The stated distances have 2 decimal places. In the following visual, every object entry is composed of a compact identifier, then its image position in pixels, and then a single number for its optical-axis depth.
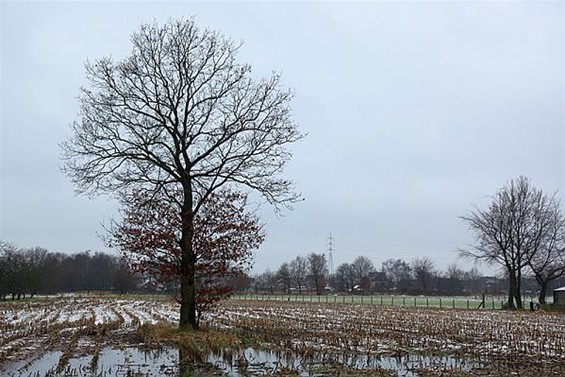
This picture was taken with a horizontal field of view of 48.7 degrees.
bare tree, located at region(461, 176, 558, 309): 62.03
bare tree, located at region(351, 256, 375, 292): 163.66
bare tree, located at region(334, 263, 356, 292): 170.00
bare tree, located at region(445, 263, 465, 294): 149.70
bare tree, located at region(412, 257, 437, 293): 147.50
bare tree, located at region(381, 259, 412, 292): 169.75
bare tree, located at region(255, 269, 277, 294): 164.62
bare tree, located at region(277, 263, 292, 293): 156.25
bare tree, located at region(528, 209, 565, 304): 62.41
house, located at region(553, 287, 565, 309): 57.52
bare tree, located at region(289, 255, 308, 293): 165.69
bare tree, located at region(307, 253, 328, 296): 157.73
